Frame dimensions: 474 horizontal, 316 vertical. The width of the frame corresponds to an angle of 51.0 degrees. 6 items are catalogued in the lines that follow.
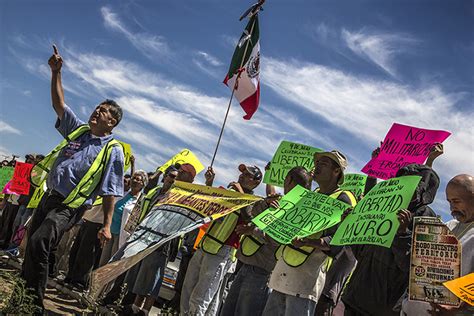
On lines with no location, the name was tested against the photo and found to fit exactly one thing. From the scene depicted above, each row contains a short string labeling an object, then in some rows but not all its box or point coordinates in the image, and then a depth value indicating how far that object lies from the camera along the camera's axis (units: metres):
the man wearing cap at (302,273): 4.31
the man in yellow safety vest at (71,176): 4.53
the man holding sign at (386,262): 3.46
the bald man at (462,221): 3.19
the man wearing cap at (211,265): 5.38
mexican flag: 7.68
